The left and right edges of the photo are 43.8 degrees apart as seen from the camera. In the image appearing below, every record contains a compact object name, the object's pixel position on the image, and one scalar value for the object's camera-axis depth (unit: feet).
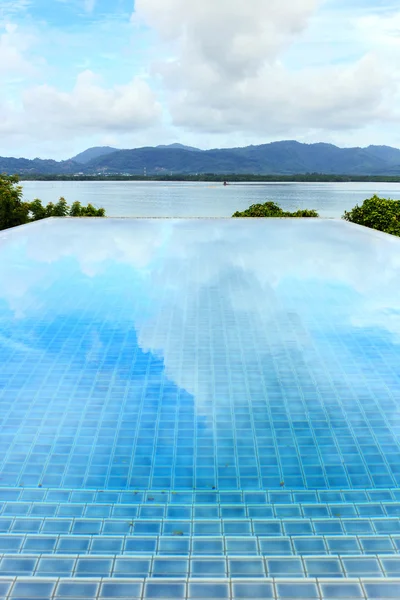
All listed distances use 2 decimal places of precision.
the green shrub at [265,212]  54.70
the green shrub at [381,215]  43.16
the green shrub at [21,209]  54.60
